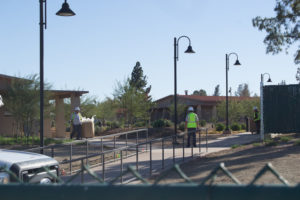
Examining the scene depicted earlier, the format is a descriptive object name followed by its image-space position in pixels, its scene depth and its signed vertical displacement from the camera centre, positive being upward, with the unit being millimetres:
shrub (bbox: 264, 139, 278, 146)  15802 -957
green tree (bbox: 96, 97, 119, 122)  46656 +727
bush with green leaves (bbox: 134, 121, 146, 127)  44553 -755
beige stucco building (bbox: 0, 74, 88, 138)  28531 -104
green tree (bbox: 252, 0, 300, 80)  18062 +3968
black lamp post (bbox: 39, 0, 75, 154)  12172 +2372
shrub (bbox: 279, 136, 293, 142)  17045 -875
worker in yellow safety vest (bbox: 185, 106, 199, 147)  17500 -211
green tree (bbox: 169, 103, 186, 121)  48125 +890
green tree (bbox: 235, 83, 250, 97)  114800 +7097
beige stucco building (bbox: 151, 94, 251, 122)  55281 +1548
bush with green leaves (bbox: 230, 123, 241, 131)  34844 -814
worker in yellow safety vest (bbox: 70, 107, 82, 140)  22156 -332
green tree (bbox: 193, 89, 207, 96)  129125 +7686
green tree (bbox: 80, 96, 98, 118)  38969 +880
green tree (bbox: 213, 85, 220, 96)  142675 +8647
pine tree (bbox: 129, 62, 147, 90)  81438 +8138
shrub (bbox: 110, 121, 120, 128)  43681 -842
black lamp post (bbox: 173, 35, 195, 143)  21406 +3038
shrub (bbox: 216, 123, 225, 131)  32875 -769
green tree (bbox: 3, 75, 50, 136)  23125 +936
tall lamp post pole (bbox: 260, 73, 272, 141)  18438 +408
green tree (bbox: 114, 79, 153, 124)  36250 +1316
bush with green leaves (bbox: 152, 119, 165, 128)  32938 -550
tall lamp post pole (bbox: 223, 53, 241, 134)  30203 +3892
